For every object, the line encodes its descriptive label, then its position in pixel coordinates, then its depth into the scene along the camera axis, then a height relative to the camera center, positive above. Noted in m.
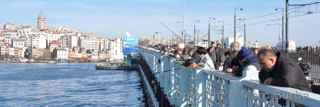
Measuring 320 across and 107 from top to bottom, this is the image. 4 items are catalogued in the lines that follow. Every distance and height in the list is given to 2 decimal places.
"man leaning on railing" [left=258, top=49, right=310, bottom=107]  3.44 -0.19
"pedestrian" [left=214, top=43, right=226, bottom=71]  8.99 -0.21
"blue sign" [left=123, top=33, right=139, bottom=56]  47.56 +0.29
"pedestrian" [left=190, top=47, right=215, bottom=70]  6.88 -0.20
